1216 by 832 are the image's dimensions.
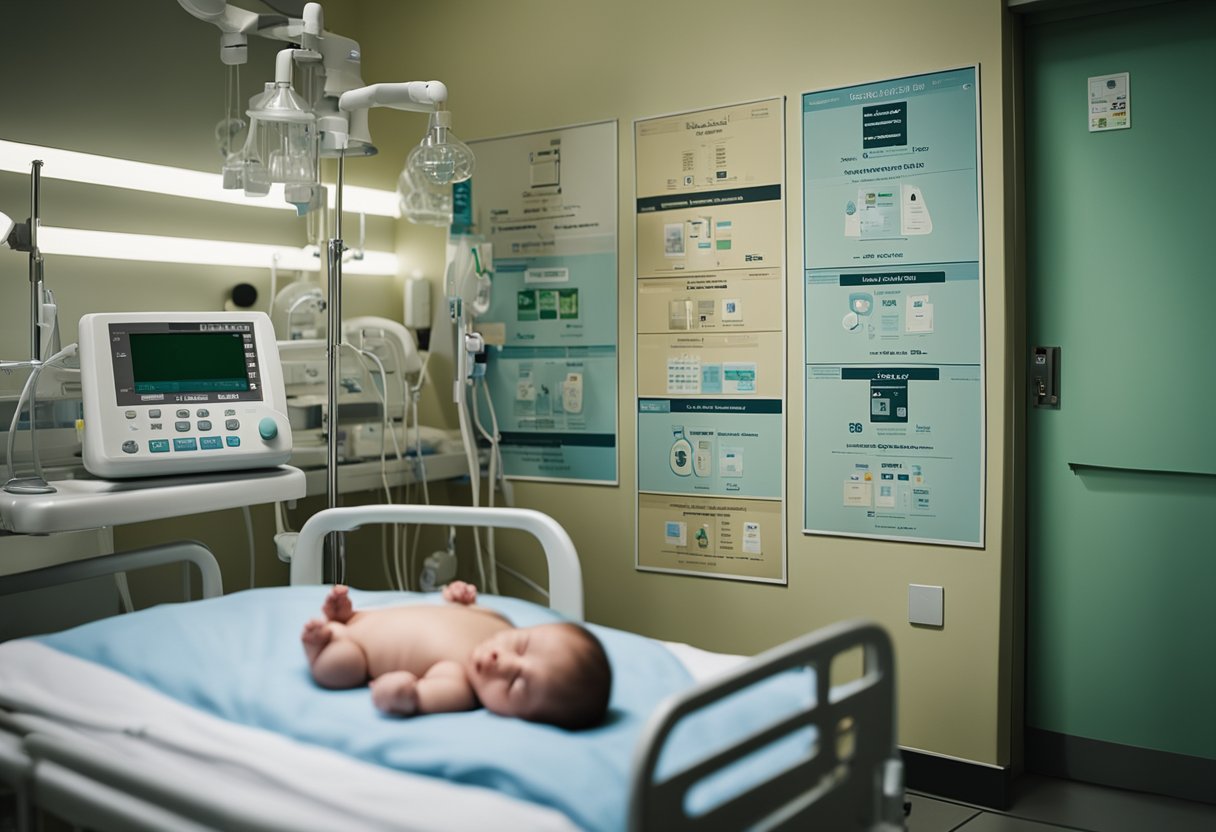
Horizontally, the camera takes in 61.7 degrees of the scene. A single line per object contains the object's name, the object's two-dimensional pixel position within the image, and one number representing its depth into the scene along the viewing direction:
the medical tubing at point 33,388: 1.97
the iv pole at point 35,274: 2.18
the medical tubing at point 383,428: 2.82
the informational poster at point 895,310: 2.65
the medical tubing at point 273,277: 3.38
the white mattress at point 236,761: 1.08
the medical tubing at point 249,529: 2.83
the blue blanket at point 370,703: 1.14
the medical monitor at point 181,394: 2.00
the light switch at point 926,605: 2.71
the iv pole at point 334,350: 2.46
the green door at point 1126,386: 2.59
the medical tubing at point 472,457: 3.17
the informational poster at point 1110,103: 2.64
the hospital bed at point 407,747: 1.09
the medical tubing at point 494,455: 3.38
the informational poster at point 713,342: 2.96
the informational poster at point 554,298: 3.29
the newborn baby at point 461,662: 1.28
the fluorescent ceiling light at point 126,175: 2.70
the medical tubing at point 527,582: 3.43
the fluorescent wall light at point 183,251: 2.83
